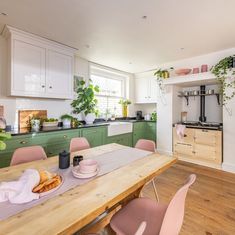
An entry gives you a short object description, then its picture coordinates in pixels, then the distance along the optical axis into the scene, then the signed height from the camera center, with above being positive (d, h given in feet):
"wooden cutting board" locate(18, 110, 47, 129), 8.84 -0.01
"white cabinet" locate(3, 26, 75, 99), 7.71 +2.76
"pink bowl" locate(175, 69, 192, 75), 11.67 +3.43
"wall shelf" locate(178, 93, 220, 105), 11.16 +1.49
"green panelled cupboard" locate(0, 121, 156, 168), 6.99 -1.34
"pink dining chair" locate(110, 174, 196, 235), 2.90 -2.39
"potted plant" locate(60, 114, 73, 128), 10.20 -0.20
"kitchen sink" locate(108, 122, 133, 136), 11.44 -0.95
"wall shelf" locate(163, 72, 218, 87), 10.35 +2.63
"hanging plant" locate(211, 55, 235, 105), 9.57 +2.59
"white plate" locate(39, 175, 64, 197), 2.99 -1.51
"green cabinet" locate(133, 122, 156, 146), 13.63 -1.33
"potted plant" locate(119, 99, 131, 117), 15.28 +1.11
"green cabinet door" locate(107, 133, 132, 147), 11.57 -1.83
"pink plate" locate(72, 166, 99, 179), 3.73 -1.44
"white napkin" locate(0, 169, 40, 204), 2.79 -1.41
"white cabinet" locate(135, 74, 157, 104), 14.73 +2.70
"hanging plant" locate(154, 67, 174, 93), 12.83 +3.42
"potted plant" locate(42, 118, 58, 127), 9.40 -0.38
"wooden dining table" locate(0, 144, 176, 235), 2.20 -1.54
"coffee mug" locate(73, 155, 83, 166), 4.43 -1.27
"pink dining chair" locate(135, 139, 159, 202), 6.54 -1.27
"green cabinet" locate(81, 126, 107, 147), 9.86 -1.26
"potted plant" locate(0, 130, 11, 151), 2.98 -0.44
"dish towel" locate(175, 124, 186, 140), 11.57 -1.03
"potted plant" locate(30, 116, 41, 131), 8.79 -0.44
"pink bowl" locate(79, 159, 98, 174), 3.82 -1.27
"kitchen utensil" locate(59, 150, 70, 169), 4.25 -1.21
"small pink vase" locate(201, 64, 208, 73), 10.82 +3.41
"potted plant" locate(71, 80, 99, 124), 11.25 +1.02
